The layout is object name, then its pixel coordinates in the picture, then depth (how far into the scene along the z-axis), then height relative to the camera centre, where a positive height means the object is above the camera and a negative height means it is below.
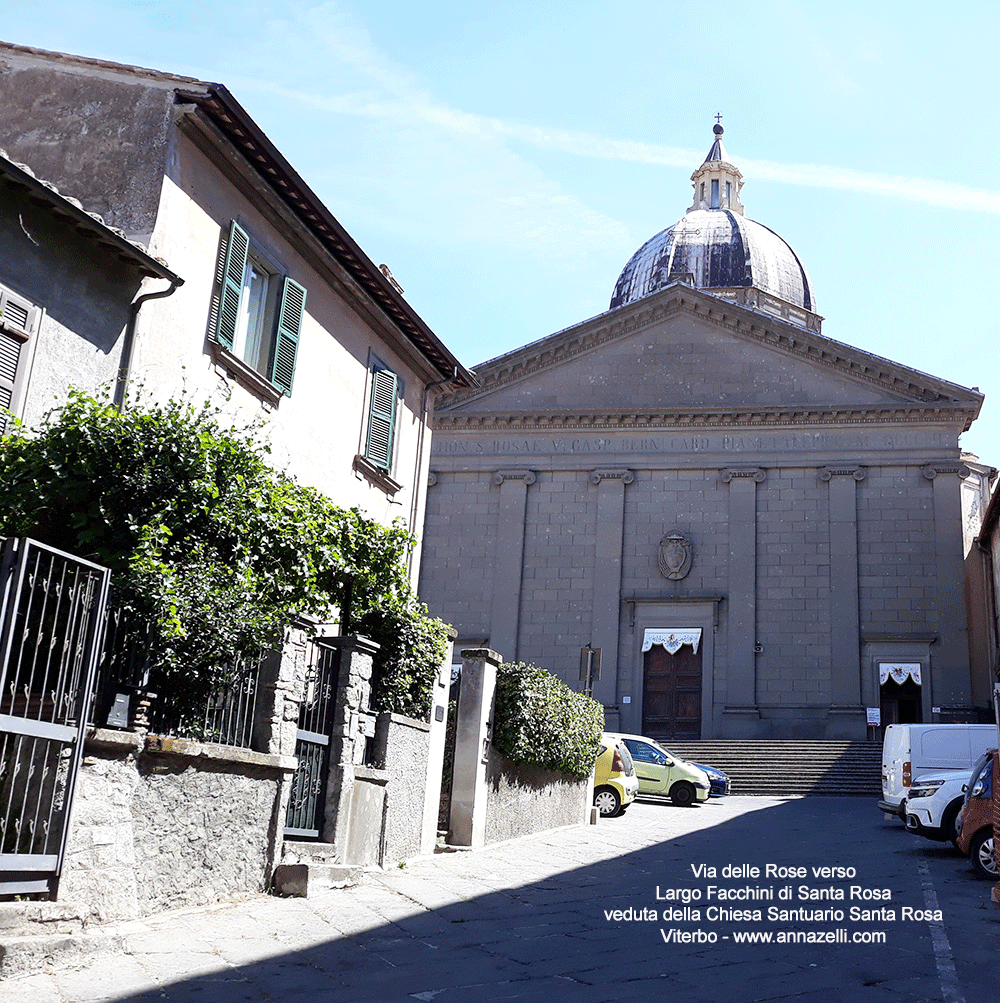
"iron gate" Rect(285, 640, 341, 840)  9.55 +0.36
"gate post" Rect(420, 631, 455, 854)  12.23 +0.46
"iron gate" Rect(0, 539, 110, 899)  6.36 +0.37
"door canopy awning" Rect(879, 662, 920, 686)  32.16 +4.18
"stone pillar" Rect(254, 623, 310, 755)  8.98 +0.66
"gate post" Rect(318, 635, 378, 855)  10.01 +0.49
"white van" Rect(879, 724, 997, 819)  16.70 +1.15
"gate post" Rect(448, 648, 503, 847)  13.00 +0.55
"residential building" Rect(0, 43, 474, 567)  11.09 +5.44
